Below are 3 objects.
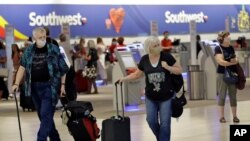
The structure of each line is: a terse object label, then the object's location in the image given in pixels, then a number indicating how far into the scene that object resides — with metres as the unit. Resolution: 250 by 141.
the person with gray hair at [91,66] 20.64
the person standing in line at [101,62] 24.36
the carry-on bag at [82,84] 21.34
